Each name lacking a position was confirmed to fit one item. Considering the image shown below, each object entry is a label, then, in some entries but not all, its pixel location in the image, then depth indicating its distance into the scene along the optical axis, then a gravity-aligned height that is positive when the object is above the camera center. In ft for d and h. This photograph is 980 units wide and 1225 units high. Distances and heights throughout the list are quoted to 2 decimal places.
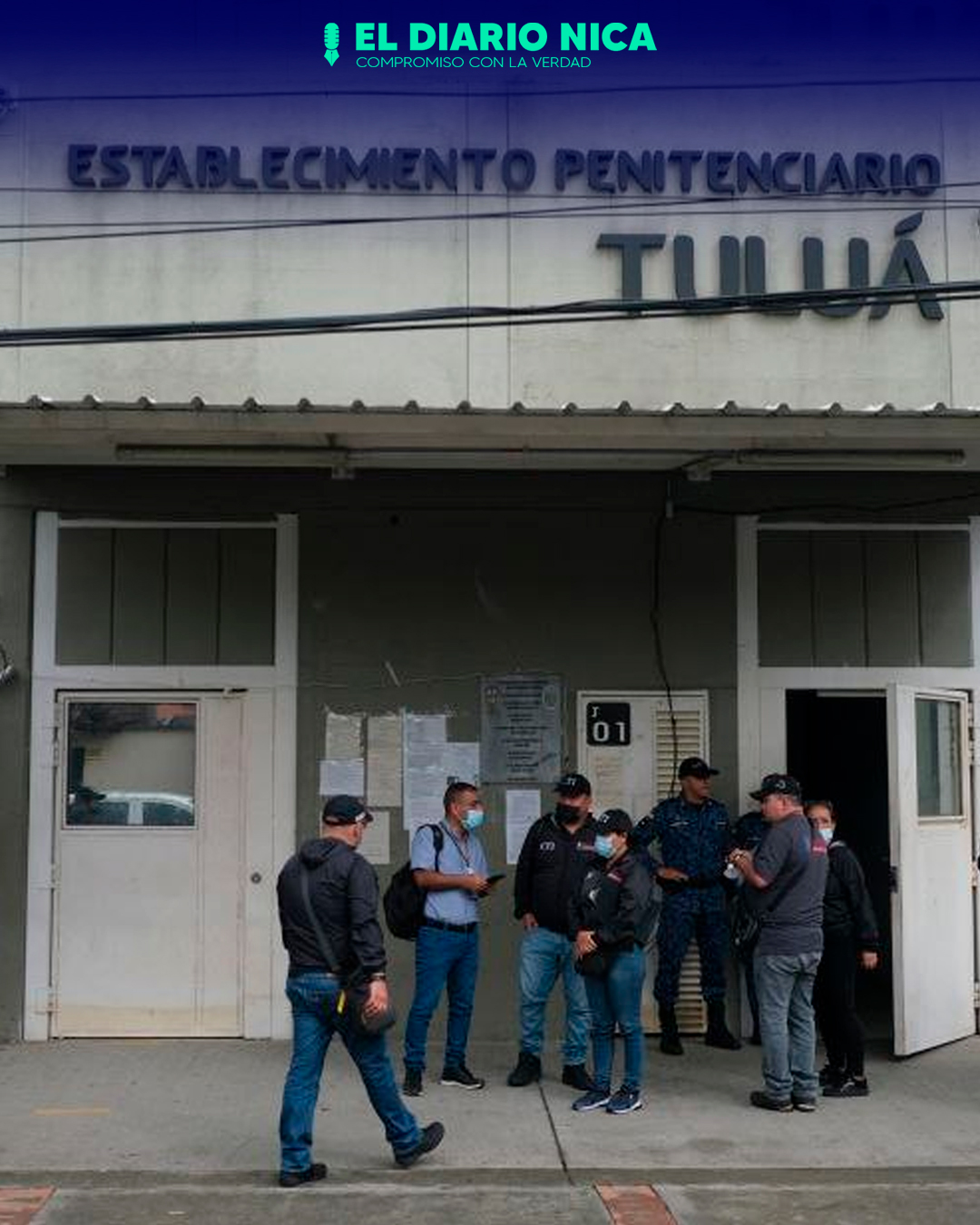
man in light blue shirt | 24.63 -3.76
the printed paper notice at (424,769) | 28.99 -0.99
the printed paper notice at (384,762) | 29.04 -0.86
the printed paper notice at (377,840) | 28.96 -2.48
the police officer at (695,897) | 27.94 -3.56
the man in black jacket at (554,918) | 24.99 -3.56
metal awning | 23.07 +5.01
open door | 27.04 -2.94
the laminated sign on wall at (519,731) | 29.12 -0.21
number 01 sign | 29.40 -0.06
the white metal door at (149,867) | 28.55 -3.03
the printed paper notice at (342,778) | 28.94 -1.17
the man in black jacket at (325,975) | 19.40 -3.54
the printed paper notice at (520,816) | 28.94 -1.97
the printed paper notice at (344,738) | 29.04 -0.34
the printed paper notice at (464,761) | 29.04 -0.84
